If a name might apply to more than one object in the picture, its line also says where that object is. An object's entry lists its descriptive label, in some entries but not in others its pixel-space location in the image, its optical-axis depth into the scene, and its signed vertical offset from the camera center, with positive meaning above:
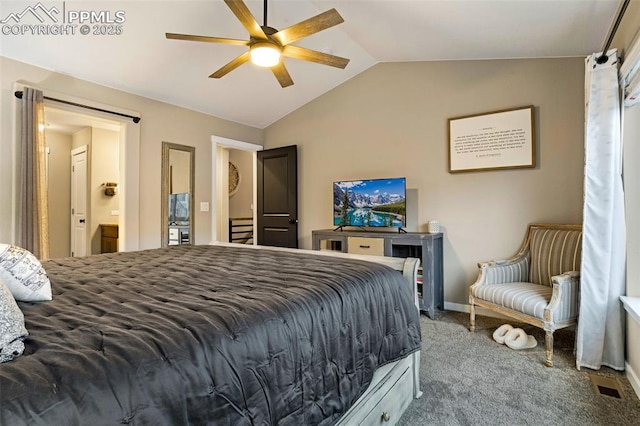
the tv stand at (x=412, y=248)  3.40 -0.42
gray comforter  0.66 -0.35
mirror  4.04 +0.27
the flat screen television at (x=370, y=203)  3.80 +0.12
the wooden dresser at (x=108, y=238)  4.97 -0.38
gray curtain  2.86 +0.32
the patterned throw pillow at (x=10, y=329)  0.69 -0.27
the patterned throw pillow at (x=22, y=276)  1.07 -0.21
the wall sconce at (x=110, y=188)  5.32 +0.42
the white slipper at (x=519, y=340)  2.60 -1.06
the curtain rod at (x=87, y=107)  2.86 +1.11
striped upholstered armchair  2.40 -0.63
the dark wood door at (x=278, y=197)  4.93 +0.26
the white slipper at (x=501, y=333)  2.72 -1.05
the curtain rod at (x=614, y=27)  2.08 +1.32
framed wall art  3.25 +0.77
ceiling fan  2.11 +1.28
